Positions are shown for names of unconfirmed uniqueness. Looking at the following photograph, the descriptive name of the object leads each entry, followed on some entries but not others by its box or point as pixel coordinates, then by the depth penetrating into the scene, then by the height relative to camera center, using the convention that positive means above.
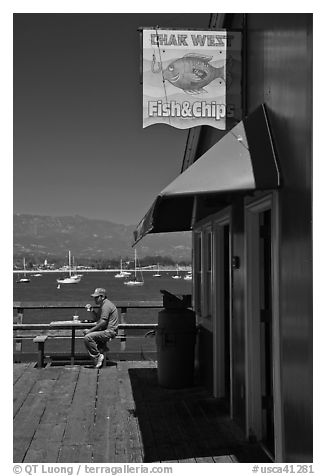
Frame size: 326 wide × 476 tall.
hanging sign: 5.31 +1.77
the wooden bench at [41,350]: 9.75 -1.61
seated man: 9.70 -1.21
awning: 4.36 +0.76
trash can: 8.07 -1.22
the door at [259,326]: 5.61 -0.67
